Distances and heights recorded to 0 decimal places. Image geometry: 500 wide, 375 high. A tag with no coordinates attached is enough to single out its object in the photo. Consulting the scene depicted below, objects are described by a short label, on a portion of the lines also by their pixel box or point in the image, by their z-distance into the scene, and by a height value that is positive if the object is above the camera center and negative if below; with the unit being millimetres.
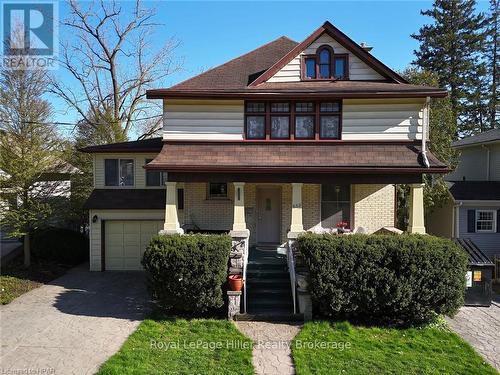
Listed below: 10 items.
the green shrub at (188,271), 8273 -2116
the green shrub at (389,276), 8109 -2178
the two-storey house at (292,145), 10273 +1157
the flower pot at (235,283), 8578 -2471
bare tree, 23562 +6280
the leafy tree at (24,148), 12555 +1200
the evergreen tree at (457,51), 32281 +12278
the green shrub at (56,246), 14336 -2675
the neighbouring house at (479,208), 15102 -1112
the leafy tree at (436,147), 15703 +1622
